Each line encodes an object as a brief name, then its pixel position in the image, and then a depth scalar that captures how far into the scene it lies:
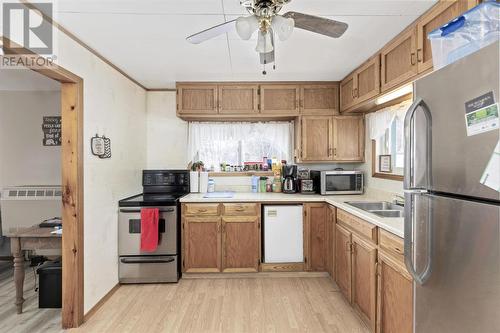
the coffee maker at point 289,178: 3.55
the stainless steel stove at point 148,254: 3.00
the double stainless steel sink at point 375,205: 2.71
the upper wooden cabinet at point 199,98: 3.43
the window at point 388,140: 2.82
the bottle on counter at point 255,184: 3.74
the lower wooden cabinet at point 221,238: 3.14
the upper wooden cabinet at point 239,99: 3.44
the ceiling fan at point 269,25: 1.45
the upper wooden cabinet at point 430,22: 1.60
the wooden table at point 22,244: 2.35
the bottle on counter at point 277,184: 3.74
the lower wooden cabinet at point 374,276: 1.69
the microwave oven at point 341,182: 3.38
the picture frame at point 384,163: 3.00
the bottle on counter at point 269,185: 3.77
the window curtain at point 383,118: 2.76
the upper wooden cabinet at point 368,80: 2.49
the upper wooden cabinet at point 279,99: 3.44
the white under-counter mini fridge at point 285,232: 3.15
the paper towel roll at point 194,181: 3.69
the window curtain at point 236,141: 3.83
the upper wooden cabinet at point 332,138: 3.45
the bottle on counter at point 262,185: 3.77
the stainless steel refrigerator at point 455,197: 0.89
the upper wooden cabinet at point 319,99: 3.46
